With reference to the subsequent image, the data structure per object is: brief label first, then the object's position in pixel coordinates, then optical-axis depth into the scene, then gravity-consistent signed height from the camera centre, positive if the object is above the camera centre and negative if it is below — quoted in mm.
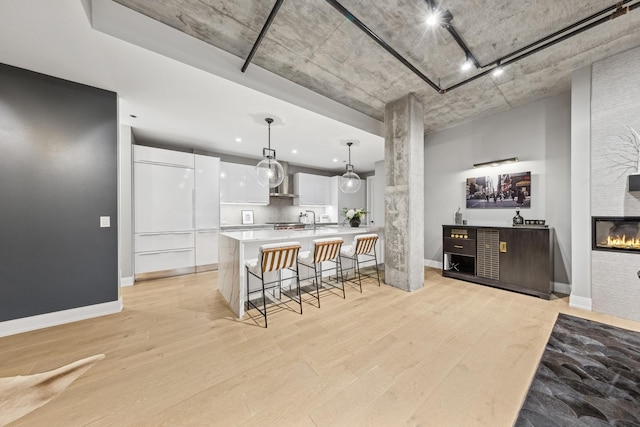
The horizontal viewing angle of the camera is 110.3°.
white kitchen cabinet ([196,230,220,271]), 4703 -796
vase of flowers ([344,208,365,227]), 4492 -81
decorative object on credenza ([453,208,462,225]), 4574 -120
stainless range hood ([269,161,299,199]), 6464 +697
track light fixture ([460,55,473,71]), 2662 +1805
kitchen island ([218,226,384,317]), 2734 -537
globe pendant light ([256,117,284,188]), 3256 +609
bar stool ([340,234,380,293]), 3662 -586
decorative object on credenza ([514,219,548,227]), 3582 -178
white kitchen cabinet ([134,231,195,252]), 4062 -545
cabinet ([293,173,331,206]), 6806 +726
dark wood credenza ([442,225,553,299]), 3312 -727
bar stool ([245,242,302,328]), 2572 -563
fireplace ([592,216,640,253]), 2637 -276
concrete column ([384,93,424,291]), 3570 +300
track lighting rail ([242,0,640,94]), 1913 +1802
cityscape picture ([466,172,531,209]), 3916 +385
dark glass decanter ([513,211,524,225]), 3778 -144
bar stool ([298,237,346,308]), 3098 -574
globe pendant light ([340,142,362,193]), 4297 +580
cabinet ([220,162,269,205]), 5383 +663
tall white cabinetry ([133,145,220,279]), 4059 +31
